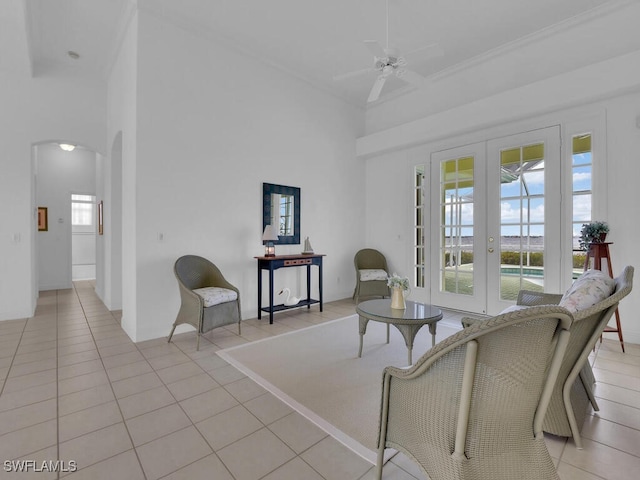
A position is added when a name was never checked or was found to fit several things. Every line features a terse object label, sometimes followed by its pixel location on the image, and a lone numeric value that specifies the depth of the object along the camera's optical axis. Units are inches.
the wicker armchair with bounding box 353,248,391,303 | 201.2
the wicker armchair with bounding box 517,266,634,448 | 59.7
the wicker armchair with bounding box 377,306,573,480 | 40.7
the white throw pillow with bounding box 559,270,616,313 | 66.8
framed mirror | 178.9
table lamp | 169.5
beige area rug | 78.2
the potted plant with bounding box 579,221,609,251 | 125.1
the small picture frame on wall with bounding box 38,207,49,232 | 254.5
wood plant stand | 121.3
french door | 152.4
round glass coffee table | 102.0
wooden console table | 163.9
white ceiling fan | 108.5
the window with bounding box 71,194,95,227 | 363.6
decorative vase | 115.0
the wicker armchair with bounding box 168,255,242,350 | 127.3
